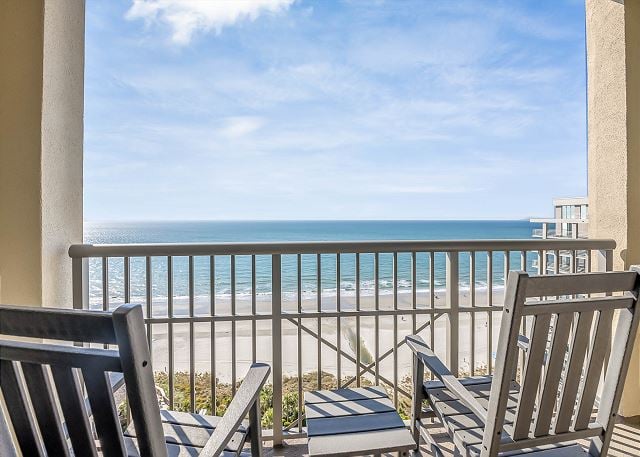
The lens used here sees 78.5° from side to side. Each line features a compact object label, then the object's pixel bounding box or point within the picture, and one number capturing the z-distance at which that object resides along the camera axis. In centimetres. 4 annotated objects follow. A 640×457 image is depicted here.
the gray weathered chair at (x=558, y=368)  116
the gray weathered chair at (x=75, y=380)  76
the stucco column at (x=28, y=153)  180
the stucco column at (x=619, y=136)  236
